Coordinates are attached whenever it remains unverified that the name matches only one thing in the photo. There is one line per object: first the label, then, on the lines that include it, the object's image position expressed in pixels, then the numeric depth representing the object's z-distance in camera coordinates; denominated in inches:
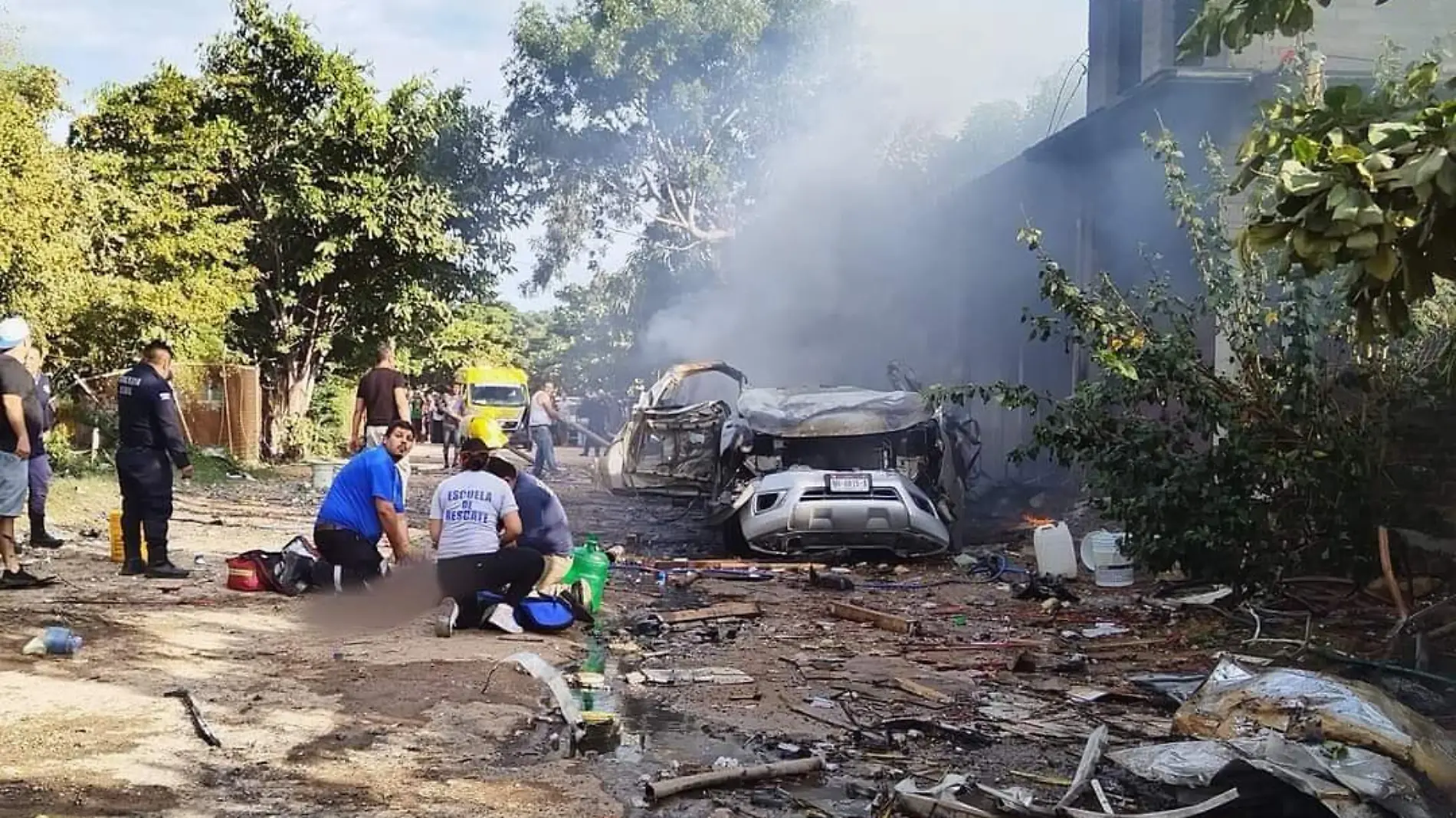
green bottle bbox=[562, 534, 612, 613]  303.1
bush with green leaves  286.4
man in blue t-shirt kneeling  296.8
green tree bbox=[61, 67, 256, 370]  594.5
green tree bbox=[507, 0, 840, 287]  1073.5
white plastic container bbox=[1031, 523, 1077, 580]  383.9
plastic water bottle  236.8
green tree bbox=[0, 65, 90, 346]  481.7
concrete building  508.1
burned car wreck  406.9
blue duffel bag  275.9
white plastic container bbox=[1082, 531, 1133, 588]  367.9
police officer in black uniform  325.4
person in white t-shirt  271.3
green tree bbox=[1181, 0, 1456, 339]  121.8
